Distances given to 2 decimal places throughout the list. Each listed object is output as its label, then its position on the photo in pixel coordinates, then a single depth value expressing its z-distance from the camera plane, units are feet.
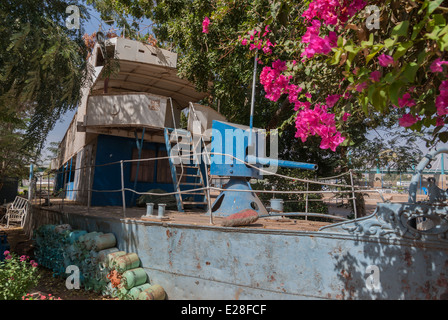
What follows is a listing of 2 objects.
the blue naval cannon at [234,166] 22.88
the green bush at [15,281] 14.70
